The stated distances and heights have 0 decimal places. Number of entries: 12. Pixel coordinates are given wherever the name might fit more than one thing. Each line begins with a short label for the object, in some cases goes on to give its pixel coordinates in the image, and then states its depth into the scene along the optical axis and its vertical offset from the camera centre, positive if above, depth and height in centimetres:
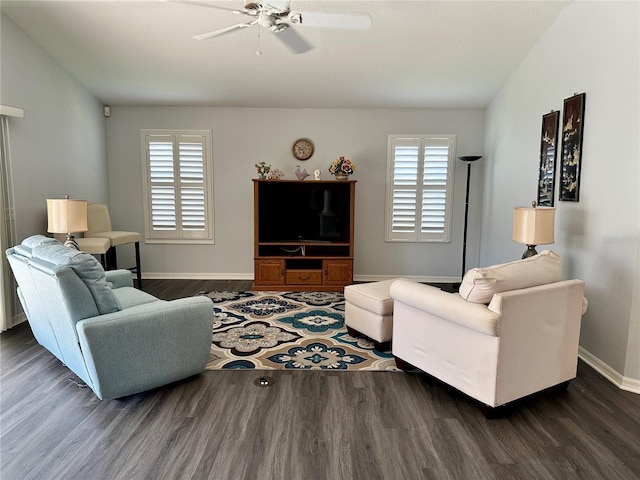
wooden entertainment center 526 -38
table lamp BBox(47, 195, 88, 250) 374 -13
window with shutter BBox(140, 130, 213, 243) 567 +27
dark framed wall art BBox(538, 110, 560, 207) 373 +50
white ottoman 325 -90
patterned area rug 311 -119
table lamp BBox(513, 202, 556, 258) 323 -12
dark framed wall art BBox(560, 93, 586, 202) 332 +55
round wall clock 568 +83
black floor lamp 535 -6
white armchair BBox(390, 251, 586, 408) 224 -73
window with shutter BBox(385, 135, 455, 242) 566 +33
